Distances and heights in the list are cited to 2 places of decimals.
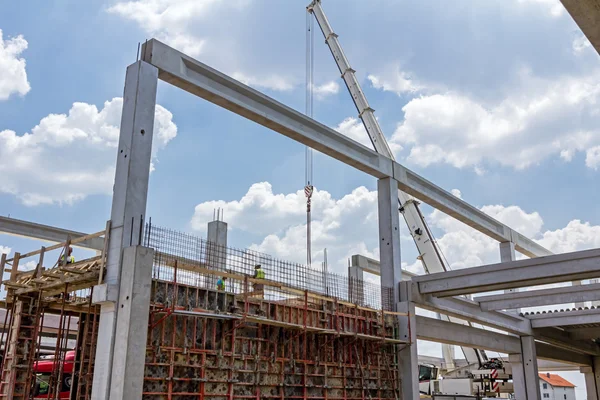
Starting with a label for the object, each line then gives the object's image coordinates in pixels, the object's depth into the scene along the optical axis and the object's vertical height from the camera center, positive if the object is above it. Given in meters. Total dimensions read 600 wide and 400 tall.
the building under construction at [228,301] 13.80 +2.16
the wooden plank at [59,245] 14.51 +3.23
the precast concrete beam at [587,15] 5.07 +3.09
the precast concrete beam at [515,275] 19.43 +3.53
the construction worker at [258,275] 16.69 +2.73
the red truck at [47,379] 18.73 -0.19
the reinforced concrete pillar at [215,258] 15.44 +2.97
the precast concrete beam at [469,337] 23.08 +1.82
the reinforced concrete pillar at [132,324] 12.71 +1.06
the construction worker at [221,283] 15.95 +2.41
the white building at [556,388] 77.62 -0.74
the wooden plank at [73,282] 14.44 +2.22
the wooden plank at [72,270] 14.30 +2.38
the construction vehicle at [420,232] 32.56 +8.10
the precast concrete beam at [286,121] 16.33 +8.07
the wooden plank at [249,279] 14.77 +2.52
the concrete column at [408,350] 20.92 +1.01
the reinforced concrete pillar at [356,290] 20.30 +2.91
